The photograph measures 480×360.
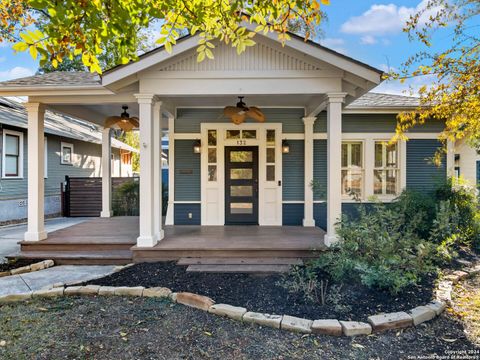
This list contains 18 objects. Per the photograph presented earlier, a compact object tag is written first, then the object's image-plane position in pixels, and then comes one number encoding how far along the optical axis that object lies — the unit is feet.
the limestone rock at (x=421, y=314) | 9.84
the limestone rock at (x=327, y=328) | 9.20
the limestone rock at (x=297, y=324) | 9.28
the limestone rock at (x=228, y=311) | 10.08
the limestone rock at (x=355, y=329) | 9.17
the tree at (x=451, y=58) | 15.16
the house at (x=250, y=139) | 15.99
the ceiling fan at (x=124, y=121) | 21.26
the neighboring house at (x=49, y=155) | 29.60
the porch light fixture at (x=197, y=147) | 23.07
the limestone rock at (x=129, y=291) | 11.91
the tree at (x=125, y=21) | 8.20
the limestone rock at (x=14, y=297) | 11.50
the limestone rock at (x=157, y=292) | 11.68
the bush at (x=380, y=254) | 11.53
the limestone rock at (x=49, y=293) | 11.82
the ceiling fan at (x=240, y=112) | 18.36
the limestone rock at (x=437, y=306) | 10.34
